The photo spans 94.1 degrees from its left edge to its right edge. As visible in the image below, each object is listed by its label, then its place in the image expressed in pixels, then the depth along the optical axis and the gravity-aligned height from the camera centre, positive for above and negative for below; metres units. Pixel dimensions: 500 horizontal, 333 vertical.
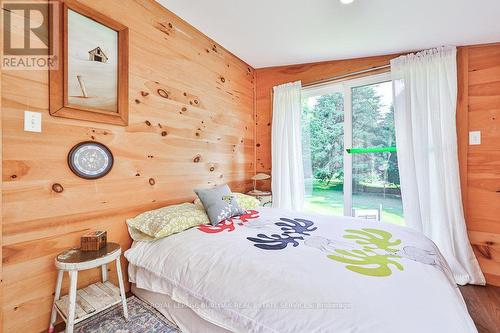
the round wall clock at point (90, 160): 1.48 +0.07
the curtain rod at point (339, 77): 2.59 +1.08
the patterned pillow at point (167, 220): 1.61 -0.38
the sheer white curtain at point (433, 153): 2.19 +0.13
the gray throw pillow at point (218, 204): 1.90 -0.30
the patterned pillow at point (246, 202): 2.36 -0.34
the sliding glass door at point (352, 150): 2.60 +0.21
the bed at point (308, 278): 0.86 -0.51
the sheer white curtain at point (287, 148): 2.97 +0.26
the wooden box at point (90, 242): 1.43 -0.44
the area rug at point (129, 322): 1.42 -0.97
